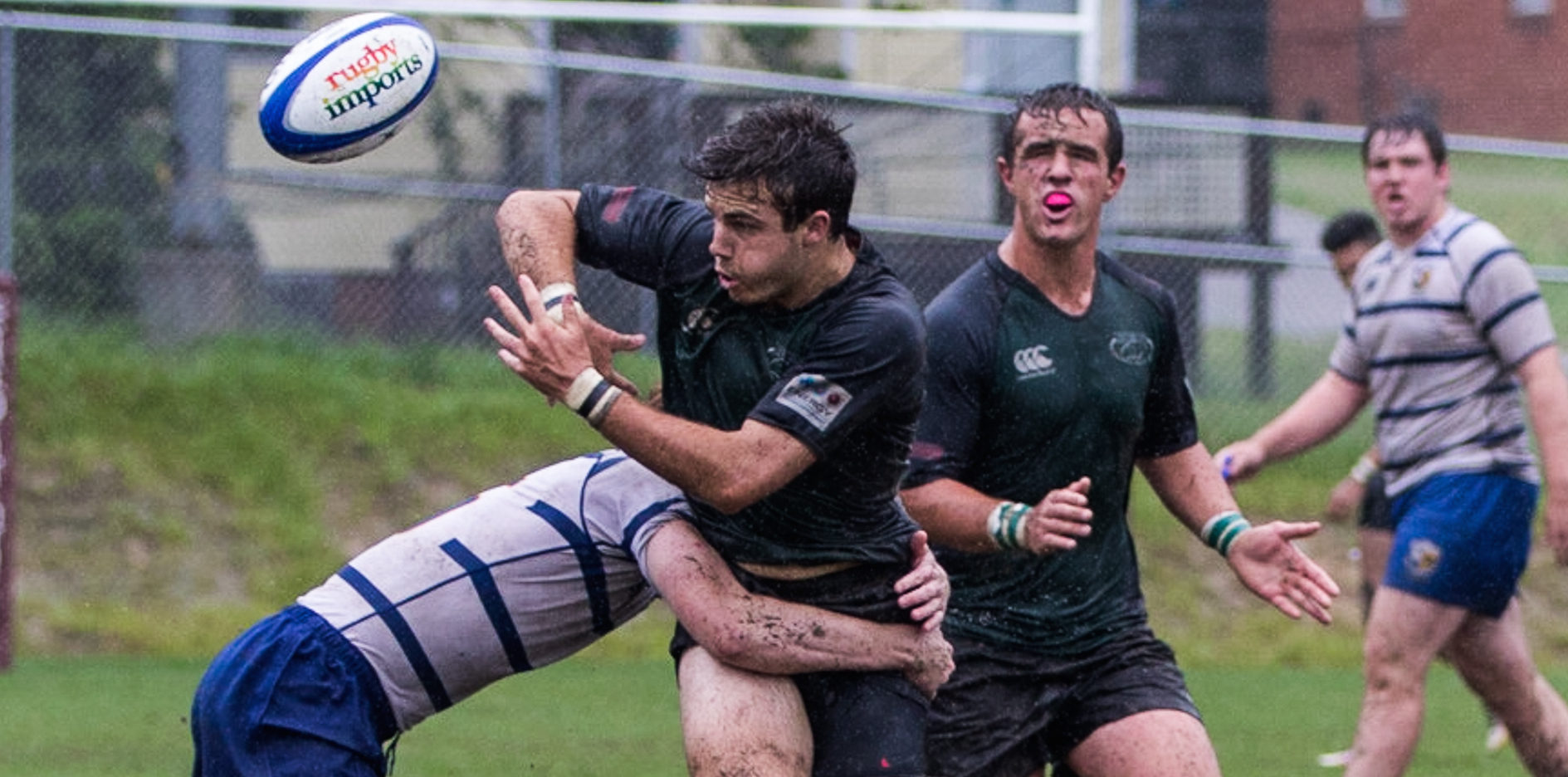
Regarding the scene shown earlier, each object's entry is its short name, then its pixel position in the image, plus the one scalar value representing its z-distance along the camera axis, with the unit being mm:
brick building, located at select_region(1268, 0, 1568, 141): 34844
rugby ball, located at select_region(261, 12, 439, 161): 9984
